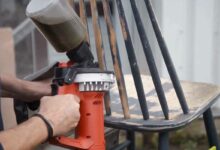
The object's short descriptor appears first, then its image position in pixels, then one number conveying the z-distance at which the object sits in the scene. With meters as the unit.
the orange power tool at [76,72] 1.49
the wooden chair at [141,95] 1.64
